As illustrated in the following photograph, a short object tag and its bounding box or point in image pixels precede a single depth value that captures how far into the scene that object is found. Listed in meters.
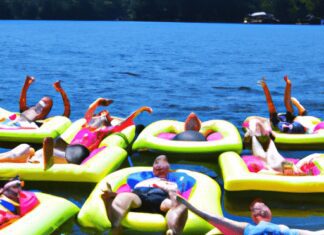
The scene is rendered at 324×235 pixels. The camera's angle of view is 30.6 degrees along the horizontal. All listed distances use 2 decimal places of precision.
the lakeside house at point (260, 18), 74.12
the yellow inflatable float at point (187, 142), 8.08
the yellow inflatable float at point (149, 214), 5.24
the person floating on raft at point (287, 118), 9.20
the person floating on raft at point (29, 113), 9.33
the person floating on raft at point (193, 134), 8.42
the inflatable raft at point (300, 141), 8.79
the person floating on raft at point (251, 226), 4.68
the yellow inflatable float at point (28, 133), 8.84
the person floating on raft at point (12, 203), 5.24
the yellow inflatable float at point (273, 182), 6.44
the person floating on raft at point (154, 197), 5.11
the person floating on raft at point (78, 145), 7.00
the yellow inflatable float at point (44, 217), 5.04
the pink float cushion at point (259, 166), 7.05
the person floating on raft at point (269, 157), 6.84
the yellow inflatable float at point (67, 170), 6.71
